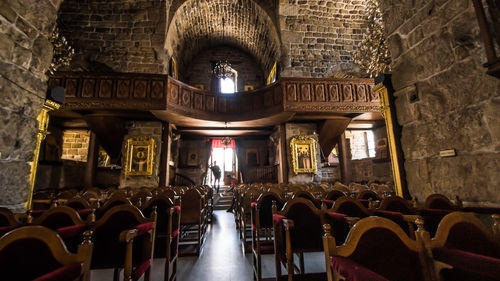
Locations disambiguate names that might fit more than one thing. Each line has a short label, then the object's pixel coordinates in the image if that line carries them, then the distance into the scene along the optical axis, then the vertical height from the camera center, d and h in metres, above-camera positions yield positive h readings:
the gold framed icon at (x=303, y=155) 7.64 +0.62
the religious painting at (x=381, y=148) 8.88 +0.99
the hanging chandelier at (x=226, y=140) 10.65 +1.74
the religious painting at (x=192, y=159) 10.81 +0.79
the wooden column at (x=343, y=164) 7.78 +0.26
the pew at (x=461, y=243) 0.96 -0.39
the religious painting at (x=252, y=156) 11.42 +0.92
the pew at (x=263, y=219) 2.46 -0.63
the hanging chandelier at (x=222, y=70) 11.42 +5.71
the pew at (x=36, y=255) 1.00 -0.38
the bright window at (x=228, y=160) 14.08 +0.91
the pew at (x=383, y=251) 1.08 -0.42
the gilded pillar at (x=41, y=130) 2.29 +0.60
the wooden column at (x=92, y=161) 7.07 +0.52
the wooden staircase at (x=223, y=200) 8.03 -1.09
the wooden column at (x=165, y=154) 7.22 +0.73
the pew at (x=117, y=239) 1.82 -0.57
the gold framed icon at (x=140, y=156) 7.08 +0.66
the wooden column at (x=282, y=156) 7.60 +0.60
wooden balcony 6.23 +2.52
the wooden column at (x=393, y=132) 2.51 +0.48
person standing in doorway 10.23 +0.13
